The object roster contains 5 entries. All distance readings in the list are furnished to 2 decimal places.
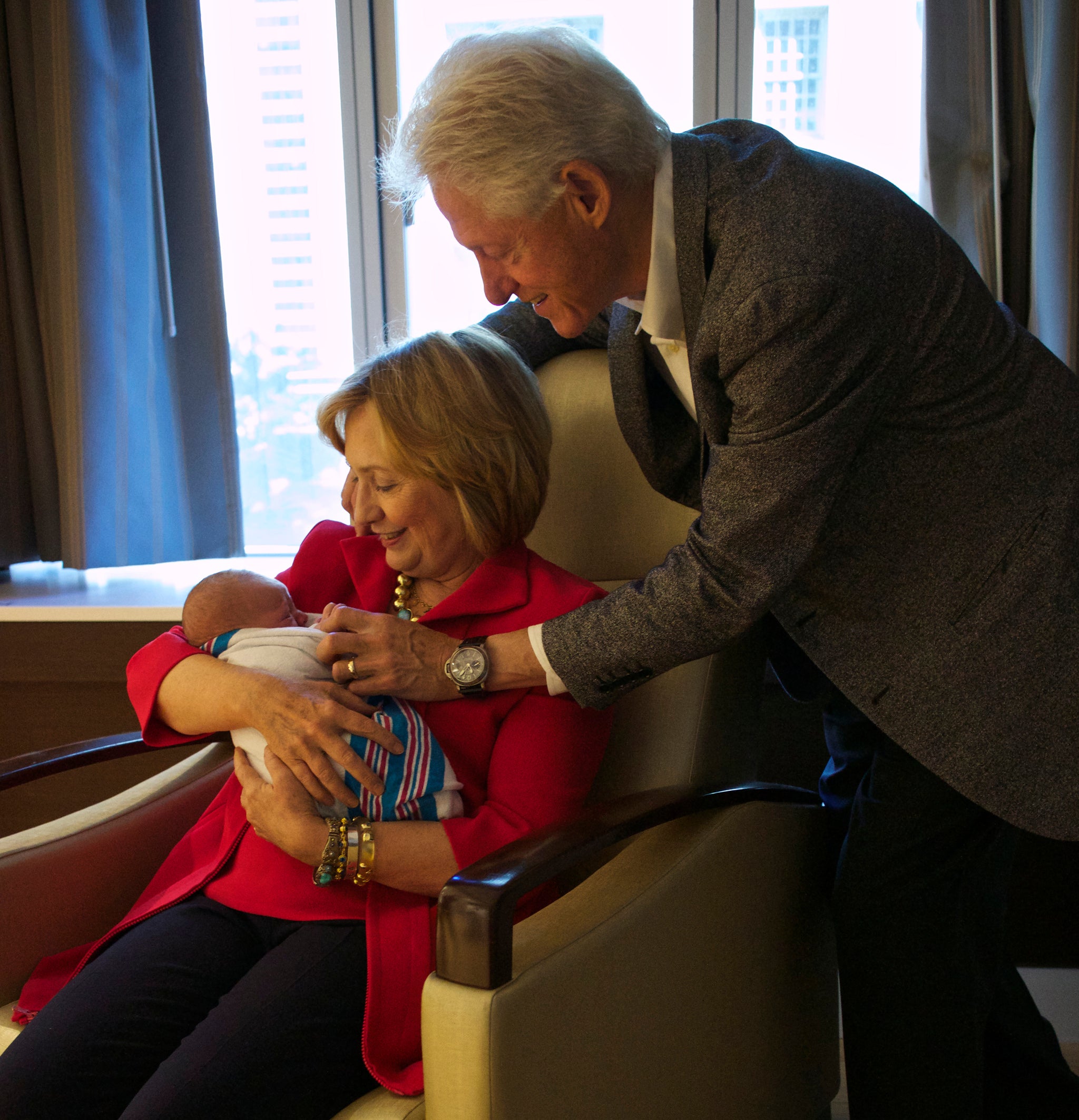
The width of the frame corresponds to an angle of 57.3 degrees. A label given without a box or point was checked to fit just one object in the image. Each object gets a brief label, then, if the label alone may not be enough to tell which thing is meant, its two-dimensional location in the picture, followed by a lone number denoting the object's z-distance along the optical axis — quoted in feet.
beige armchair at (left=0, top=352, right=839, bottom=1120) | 3.11
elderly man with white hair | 3.43
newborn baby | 3.89
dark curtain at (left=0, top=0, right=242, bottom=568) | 7.36
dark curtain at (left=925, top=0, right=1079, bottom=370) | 6.58
